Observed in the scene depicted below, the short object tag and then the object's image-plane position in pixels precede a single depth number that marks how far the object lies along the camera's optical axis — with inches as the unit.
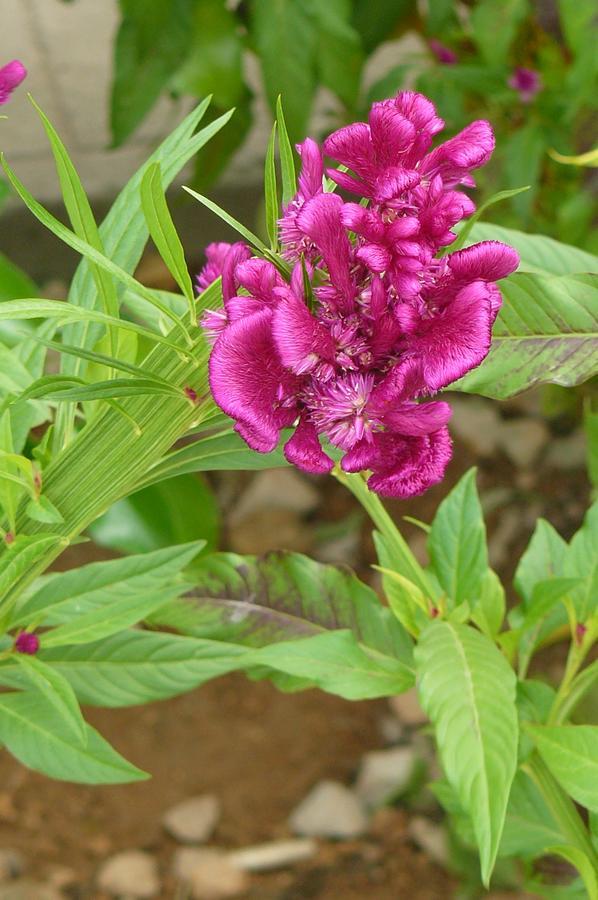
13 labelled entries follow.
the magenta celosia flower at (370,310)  23.8
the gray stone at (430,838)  44.7
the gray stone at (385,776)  47.3
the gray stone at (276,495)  56.7
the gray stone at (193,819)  46.6
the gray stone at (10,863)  44.8
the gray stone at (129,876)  44.6
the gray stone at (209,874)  44.7
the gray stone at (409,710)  49.9
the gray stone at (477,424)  70.8
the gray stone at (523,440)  70.4
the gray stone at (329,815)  46.4
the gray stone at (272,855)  45.5
